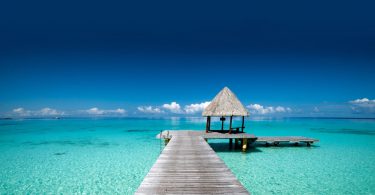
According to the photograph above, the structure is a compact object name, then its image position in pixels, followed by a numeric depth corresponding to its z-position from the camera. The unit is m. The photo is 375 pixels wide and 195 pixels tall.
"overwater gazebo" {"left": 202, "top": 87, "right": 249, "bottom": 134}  16.59
